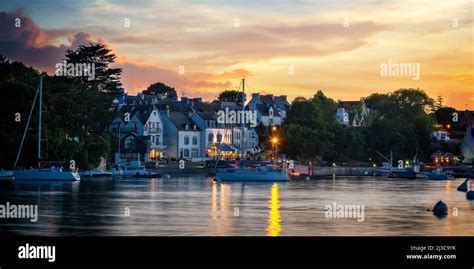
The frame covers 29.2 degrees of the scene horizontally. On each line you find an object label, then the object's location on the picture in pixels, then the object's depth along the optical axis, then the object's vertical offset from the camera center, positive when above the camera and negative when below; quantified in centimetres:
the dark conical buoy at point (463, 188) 10845 -361
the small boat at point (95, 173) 12988 -203
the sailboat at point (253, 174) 12538 -214
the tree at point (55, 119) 11862 +561
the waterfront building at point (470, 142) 19862 +344
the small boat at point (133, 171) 13950 -186
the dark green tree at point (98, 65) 15775 +1663
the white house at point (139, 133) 15738 +481
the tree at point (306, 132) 16212 +473
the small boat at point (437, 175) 15250 -294
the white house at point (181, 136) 17400 +433
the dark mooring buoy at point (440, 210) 7000 -403
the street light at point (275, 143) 16575 +284
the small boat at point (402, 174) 15888 -282
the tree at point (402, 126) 17612 +626
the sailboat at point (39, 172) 11444 -159
